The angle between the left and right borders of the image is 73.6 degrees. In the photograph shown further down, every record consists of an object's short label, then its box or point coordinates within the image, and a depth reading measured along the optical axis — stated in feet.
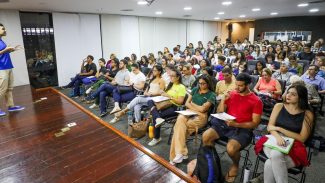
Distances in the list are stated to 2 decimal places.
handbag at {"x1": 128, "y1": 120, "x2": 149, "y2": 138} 11.55
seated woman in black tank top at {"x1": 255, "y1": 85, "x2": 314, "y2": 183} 6.44
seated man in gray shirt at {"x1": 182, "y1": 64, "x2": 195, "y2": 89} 14.12
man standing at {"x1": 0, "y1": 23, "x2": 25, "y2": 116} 11.80
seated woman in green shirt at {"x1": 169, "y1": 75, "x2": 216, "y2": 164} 9.00
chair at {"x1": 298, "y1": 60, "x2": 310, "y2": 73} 18.44
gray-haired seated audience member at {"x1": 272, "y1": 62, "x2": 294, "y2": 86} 14.12
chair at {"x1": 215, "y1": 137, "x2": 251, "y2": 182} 8.04
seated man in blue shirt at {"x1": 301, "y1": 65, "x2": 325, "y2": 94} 13.15
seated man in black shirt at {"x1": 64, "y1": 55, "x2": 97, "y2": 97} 20.48
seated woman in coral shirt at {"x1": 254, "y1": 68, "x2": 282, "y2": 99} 12.15
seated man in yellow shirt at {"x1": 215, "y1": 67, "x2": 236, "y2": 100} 11.60
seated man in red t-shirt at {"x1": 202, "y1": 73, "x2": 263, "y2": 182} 7.68
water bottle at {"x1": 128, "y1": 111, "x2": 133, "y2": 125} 13.12
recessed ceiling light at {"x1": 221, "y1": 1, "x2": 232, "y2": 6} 20.76
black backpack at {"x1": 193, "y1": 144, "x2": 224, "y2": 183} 7.13
